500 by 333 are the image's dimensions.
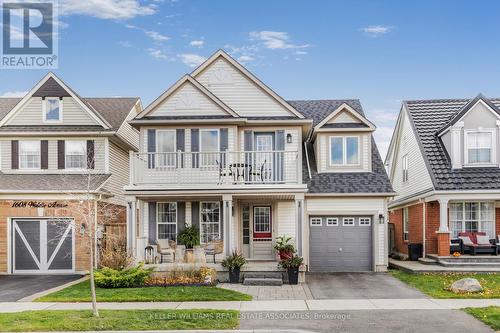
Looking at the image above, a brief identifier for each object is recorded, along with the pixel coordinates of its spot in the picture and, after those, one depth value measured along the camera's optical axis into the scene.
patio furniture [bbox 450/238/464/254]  21.94
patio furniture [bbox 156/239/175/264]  20.05
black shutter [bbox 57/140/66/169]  23.95
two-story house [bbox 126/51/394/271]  20.75
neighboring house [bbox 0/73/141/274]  22.59
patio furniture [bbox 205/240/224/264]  19.89
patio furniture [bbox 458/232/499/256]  21.52
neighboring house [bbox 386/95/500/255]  21.53
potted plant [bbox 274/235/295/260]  18.81
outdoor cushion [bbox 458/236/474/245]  21.91
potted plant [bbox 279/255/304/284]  18.28
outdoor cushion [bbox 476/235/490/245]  22.05
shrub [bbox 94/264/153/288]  17.09
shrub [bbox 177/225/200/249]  20.88
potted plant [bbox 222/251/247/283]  18.45
